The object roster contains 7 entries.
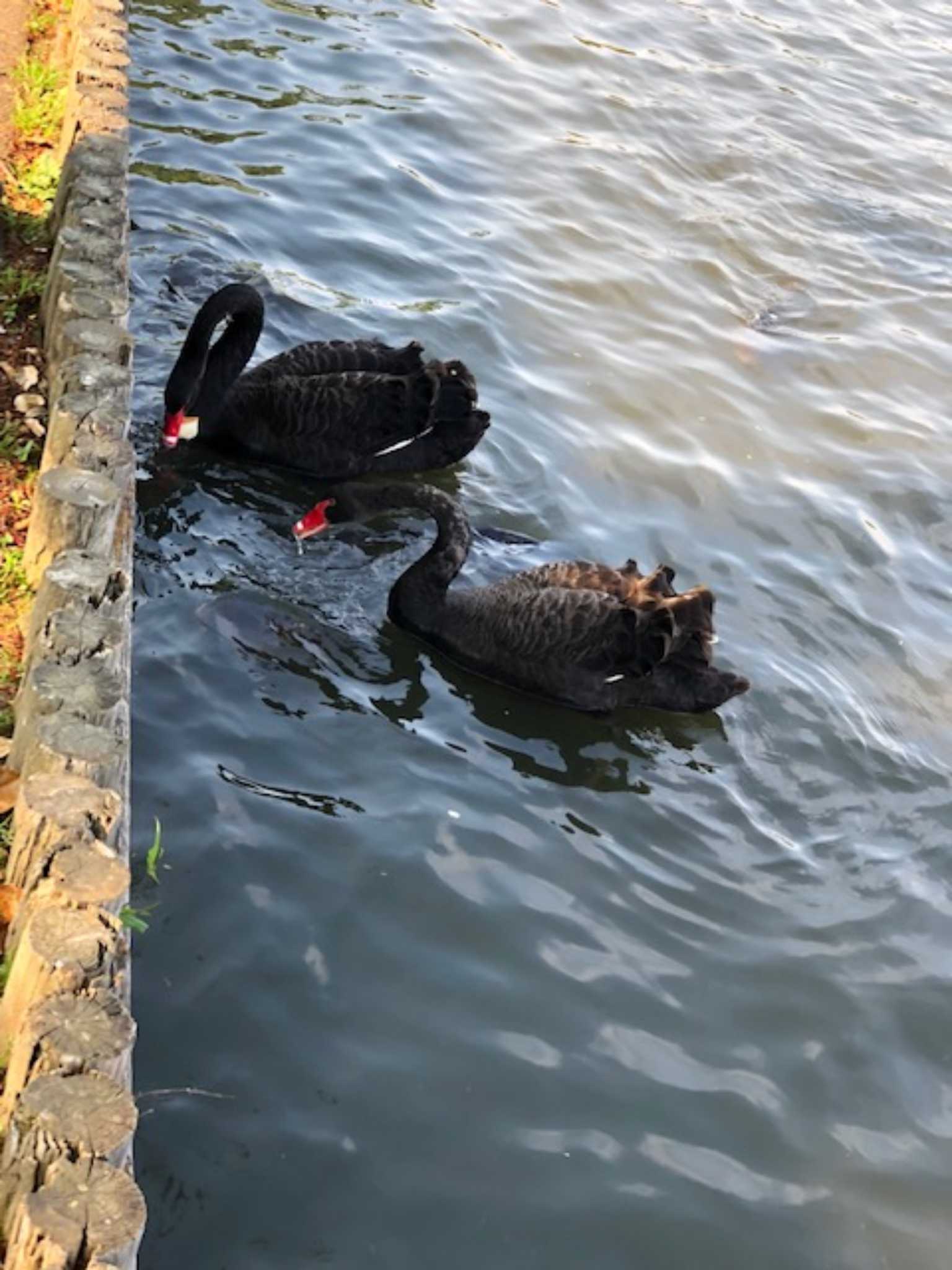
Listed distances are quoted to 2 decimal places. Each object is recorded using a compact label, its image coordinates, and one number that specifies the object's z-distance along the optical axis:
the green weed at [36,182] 6.82
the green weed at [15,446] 5.05
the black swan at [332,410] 7.02
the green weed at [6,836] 3.56
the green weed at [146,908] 3.62
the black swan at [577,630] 5.95
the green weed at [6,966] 3.14
